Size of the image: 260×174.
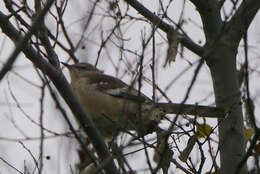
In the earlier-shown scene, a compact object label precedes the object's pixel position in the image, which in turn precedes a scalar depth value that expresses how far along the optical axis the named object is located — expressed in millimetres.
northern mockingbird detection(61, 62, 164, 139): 10102
